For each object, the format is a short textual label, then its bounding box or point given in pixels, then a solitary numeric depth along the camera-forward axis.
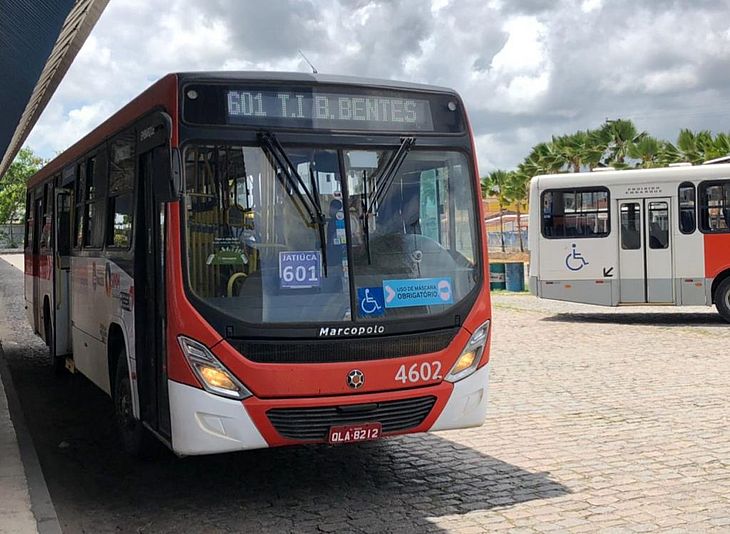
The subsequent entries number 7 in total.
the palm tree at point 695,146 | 34.16
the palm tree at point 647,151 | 37.97
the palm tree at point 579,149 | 41.44
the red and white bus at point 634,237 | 17.92
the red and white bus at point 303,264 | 5.85
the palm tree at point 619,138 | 40.23
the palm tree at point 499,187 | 55.09
